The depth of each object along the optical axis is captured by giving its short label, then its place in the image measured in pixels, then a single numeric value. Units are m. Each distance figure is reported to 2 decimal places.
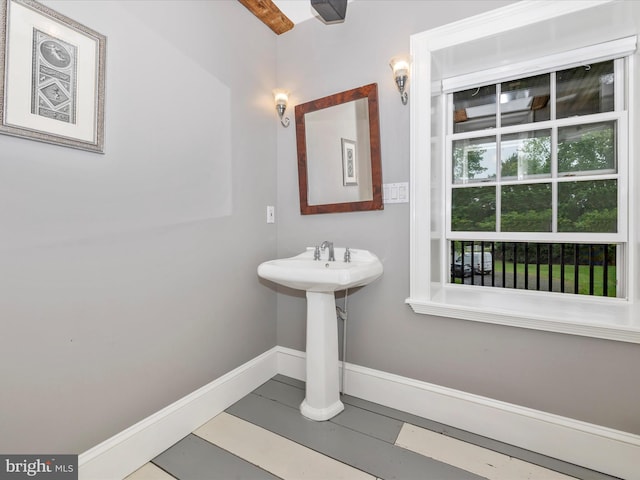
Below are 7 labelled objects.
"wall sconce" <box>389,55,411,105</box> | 1.71
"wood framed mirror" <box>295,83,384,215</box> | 1.89
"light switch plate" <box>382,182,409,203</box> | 1.82
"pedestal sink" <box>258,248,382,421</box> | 1.66
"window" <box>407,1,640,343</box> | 1.54
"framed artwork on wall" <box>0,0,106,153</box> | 1.04
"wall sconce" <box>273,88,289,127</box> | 2.16
